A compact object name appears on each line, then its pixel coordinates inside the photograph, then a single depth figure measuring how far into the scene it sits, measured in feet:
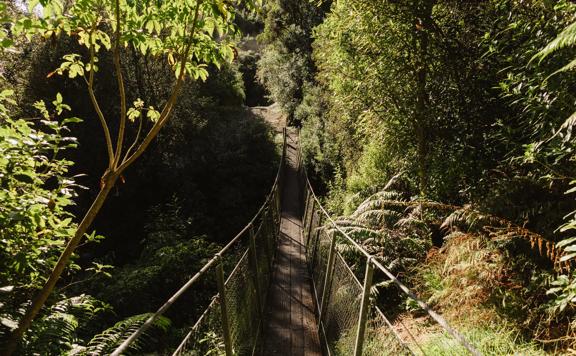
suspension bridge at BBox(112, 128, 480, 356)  9.27
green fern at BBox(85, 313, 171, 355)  11.31
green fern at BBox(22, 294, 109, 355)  9.59
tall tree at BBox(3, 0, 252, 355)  7.34
